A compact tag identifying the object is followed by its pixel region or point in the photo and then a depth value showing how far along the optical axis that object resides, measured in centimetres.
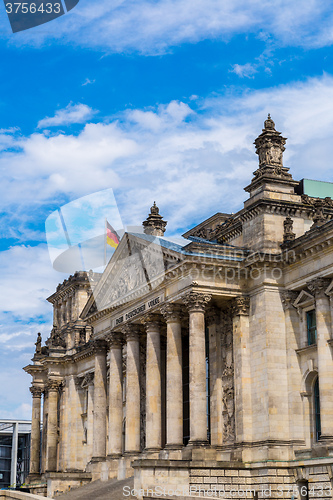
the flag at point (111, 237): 6291
